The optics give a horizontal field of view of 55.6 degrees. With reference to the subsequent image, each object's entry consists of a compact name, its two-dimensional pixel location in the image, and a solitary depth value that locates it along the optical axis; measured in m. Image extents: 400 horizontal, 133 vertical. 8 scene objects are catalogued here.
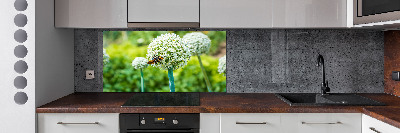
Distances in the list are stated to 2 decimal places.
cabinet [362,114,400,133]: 1.81
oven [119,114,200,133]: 2.18
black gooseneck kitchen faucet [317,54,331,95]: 2.63
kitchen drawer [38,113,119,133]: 2.20
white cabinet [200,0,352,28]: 2.49
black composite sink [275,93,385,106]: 2.63
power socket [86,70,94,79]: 2.92
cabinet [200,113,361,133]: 2.18
